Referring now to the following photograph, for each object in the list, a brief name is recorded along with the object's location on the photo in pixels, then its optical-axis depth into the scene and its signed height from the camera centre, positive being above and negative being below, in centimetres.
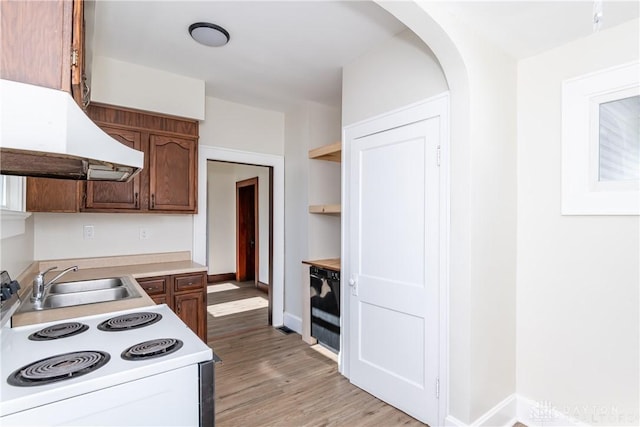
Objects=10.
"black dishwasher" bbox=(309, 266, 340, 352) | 316 -91
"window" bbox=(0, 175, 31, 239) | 160 +4
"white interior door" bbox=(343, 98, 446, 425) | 213 -35
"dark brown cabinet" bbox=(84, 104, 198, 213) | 281 +46
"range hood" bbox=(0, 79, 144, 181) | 71 +20
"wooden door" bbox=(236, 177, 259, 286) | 683 -41
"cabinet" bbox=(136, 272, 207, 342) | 278 -69
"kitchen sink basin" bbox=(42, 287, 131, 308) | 208 -55
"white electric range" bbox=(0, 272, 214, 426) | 99 -51
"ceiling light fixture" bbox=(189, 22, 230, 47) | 222 +123
